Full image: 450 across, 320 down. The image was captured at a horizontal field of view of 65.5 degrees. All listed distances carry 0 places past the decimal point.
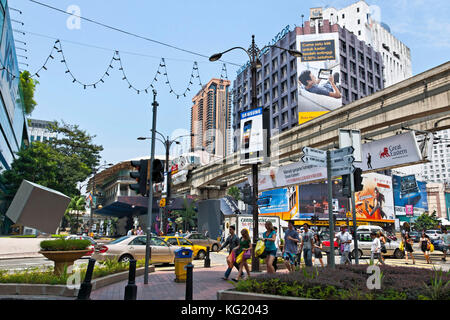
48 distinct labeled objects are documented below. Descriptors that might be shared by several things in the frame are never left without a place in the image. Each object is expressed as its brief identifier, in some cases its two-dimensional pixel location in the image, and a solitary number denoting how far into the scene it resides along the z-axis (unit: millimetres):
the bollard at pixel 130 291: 7230
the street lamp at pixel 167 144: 27097
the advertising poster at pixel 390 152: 15656
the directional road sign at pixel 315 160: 8273
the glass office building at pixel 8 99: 31125
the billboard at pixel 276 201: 60500
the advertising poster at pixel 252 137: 12172
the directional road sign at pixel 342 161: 8229
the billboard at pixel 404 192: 66438
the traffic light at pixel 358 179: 10461
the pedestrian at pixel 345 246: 13500
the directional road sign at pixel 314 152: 8242
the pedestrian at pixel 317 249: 13762
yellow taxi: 18406
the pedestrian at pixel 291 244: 11375
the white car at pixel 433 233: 42500
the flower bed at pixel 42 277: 8312
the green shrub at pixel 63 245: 8859
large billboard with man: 69750
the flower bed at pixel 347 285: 5594
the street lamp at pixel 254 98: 11902
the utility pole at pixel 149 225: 9836
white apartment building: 94938
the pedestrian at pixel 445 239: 18281
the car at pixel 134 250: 13892
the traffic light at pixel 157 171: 10148
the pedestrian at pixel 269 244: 9773
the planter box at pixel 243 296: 5924
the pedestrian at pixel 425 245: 17828
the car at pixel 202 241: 24612
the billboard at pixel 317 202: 57406
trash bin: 10211
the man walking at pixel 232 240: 12248
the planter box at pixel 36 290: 7961
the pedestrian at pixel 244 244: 9879
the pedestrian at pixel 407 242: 18150
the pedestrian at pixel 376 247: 14270
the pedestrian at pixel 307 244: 12047
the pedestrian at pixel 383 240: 14831
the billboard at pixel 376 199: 58094
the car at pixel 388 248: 22203
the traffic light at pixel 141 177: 9977
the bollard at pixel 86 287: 7252
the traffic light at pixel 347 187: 10055
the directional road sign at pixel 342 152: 8270
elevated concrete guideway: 15066
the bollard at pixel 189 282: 6855
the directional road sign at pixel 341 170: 8241
